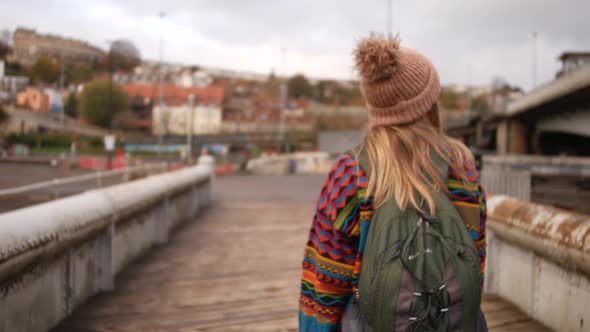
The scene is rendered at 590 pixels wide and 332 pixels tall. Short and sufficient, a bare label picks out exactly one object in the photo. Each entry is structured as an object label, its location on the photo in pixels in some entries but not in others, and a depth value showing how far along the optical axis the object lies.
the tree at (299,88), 193.91
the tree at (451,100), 142.25
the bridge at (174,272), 3.55
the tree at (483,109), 50.88
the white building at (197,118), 111.25
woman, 2.02
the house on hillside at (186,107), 106.69
